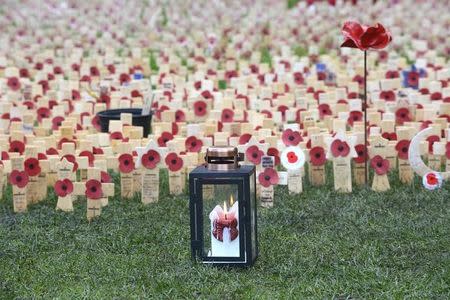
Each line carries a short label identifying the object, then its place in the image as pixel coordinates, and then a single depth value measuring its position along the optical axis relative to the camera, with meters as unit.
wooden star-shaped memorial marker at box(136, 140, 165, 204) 9.18
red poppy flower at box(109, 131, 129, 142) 10.80
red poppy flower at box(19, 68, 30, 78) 15.25
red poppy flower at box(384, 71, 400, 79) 13.88
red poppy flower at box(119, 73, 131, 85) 14.16
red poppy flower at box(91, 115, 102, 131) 11.79
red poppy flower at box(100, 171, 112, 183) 9.00
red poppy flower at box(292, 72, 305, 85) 13.95
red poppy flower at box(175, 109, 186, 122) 11.94
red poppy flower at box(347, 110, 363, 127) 11.38
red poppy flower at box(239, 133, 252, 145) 10.03
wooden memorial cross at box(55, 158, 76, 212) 8.83
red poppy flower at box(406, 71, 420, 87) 13.79
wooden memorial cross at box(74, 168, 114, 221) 8.62
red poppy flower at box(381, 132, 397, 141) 10.08
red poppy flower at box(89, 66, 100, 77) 15.08
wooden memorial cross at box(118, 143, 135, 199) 9.38
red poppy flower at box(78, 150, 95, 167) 9.67
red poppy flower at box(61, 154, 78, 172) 9.41
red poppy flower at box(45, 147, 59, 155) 9.96
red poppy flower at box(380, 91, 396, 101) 12.47
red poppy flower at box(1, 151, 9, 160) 9.91
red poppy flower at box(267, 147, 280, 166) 9.64
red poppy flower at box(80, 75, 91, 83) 14.54
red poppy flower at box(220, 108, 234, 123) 11.51
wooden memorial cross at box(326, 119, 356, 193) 9.40
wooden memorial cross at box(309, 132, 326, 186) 9.61
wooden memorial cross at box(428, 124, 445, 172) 9.67
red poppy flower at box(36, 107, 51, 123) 12.48
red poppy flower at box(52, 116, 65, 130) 12.03
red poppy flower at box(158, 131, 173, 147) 10.29
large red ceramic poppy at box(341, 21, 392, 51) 9.40
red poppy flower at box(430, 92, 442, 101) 12.31
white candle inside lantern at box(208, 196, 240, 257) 7.33
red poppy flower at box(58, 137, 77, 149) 10.51
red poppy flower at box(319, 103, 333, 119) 11.94
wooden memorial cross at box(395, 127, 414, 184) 9.61
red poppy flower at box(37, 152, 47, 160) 9.58
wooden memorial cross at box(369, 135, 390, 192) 9.38
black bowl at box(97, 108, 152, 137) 11.49
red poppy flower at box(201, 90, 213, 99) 12.76
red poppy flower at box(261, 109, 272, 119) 11.68
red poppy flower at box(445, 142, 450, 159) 9.58
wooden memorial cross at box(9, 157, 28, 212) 8.99
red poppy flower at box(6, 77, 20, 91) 14.07
